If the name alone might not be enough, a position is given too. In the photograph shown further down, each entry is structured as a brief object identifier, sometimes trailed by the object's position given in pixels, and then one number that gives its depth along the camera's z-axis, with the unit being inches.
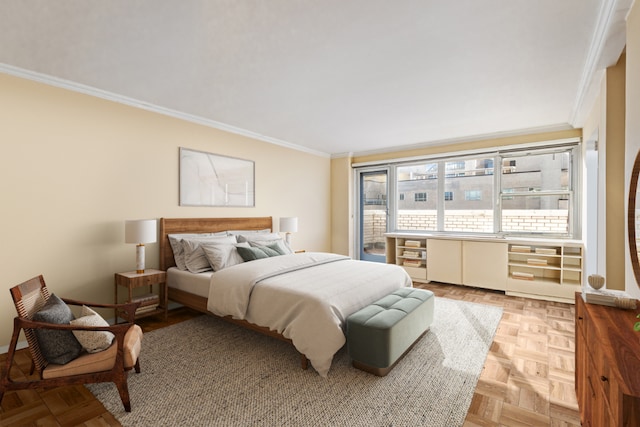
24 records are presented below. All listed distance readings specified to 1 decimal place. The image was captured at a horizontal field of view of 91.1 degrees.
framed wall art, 166.7
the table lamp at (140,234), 133.0
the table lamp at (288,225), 209.6
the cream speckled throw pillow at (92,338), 82.5
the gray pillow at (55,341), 79.5
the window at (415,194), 234.5
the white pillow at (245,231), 182.7
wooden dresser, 38.7
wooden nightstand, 130.4
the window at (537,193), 187.6
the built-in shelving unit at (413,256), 222.4
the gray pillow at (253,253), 156.1
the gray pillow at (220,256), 145.9
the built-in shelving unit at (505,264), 175.9
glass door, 259.1
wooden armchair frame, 76.6
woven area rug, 76.8
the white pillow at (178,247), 152.2
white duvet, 96.1
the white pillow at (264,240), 175.3
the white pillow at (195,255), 147.3
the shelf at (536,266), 176.9
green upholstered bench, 92.6
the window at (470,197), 212.4
